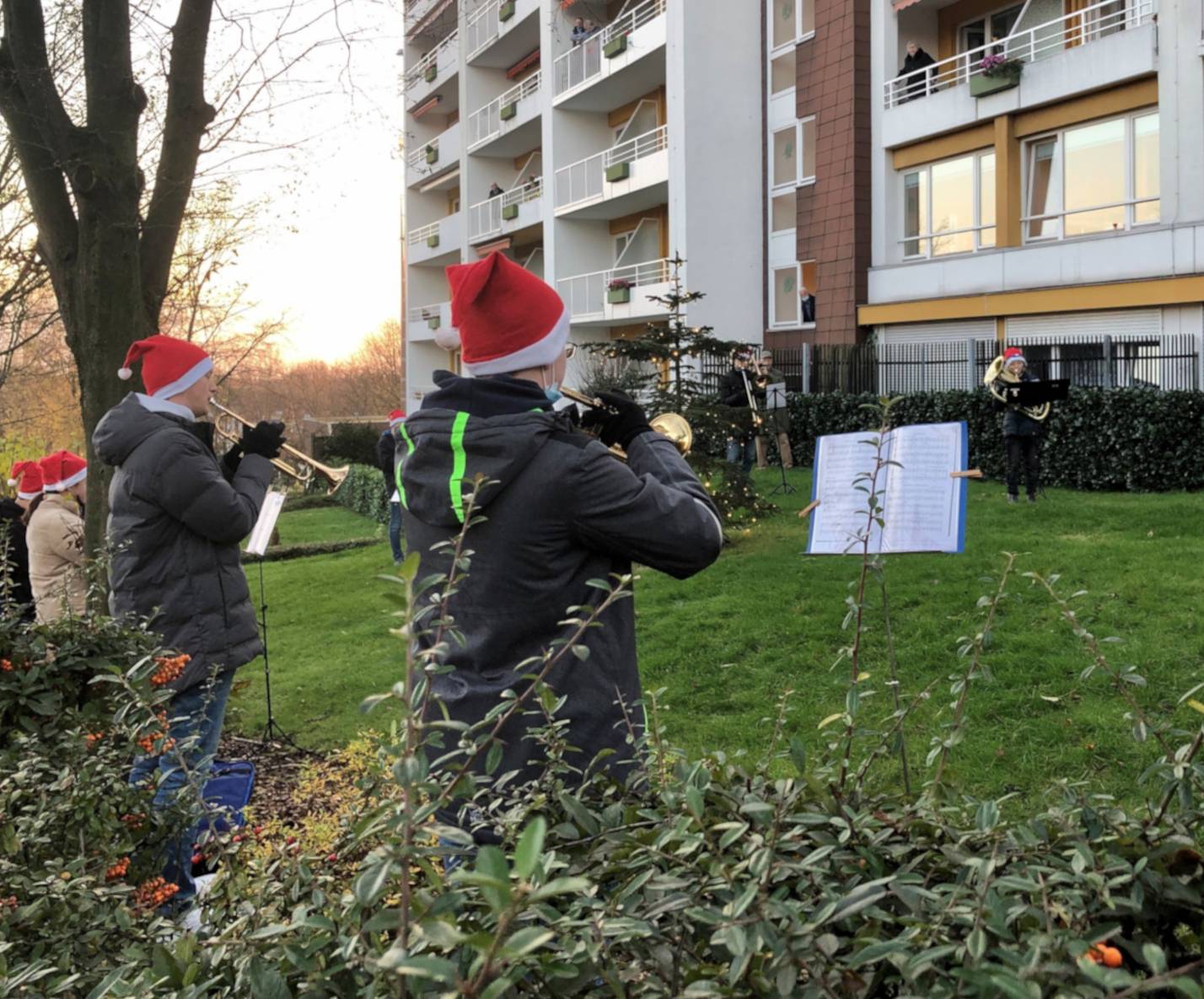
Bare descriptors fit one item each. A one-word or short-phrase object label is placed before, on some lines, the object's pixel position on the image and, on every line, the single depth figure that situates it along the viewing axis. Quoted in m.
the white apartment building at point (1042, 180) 18.36
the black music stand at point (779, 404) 17.55
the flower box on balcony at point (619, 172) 29.42
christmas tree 12.55
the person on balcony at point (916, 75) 23.14
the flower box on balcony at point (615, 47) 28.94
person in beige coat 7.88
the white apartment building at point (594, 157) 27.23
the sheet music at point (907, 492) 3.62
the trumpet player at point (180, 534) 4.55
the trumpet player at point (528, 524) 2.69
